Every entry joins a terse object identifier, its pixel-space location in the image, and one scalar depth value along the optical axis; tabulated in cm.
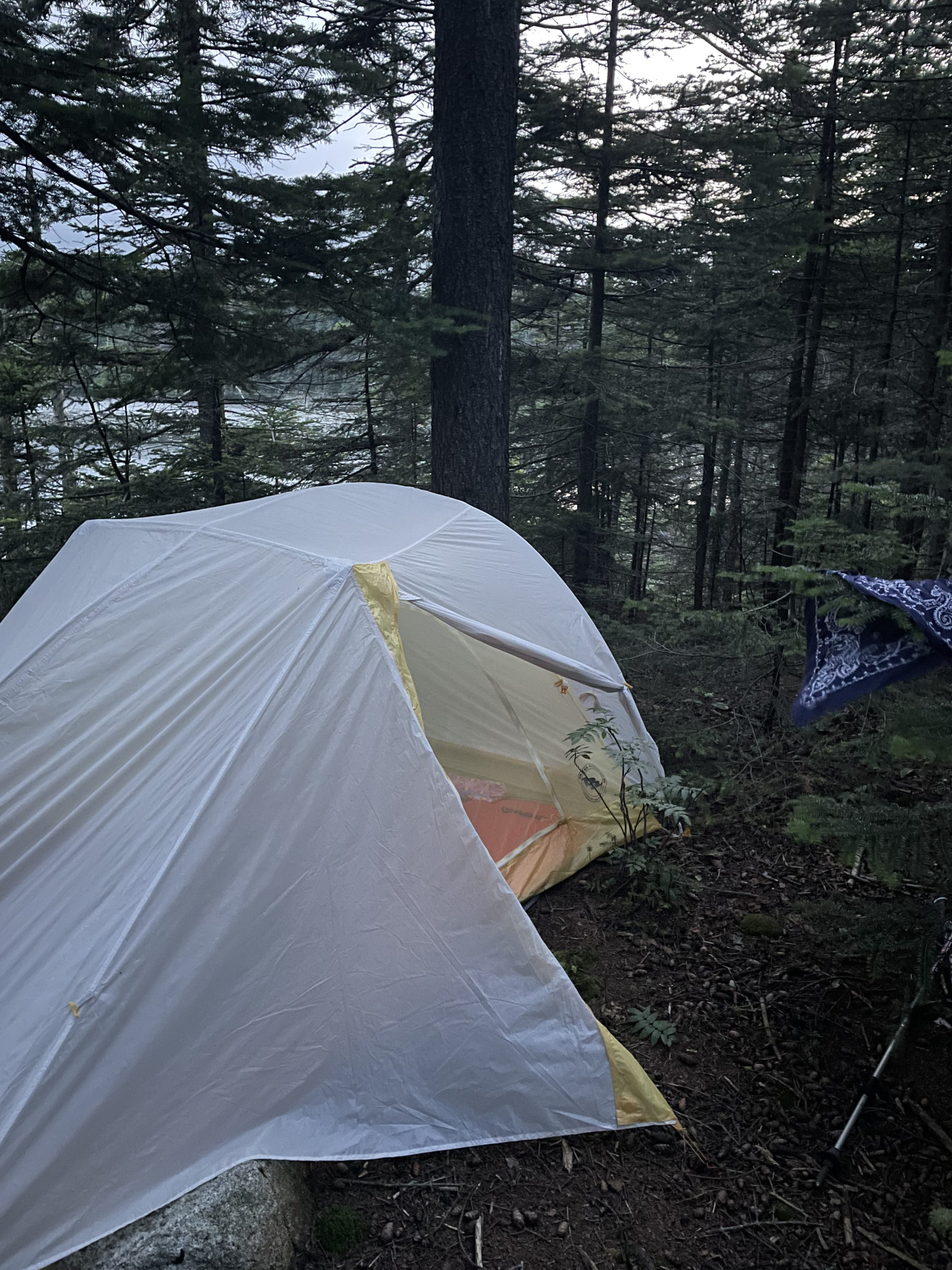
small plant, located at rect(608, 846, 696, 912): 377
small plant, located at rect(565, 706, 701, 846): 370
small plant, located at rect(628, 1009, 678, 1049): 293
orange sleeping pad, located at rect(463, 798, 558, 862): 417
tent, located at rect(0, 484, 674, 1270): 217
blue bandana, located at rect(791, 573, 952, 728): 214
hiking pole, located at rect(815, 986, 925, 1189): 234
